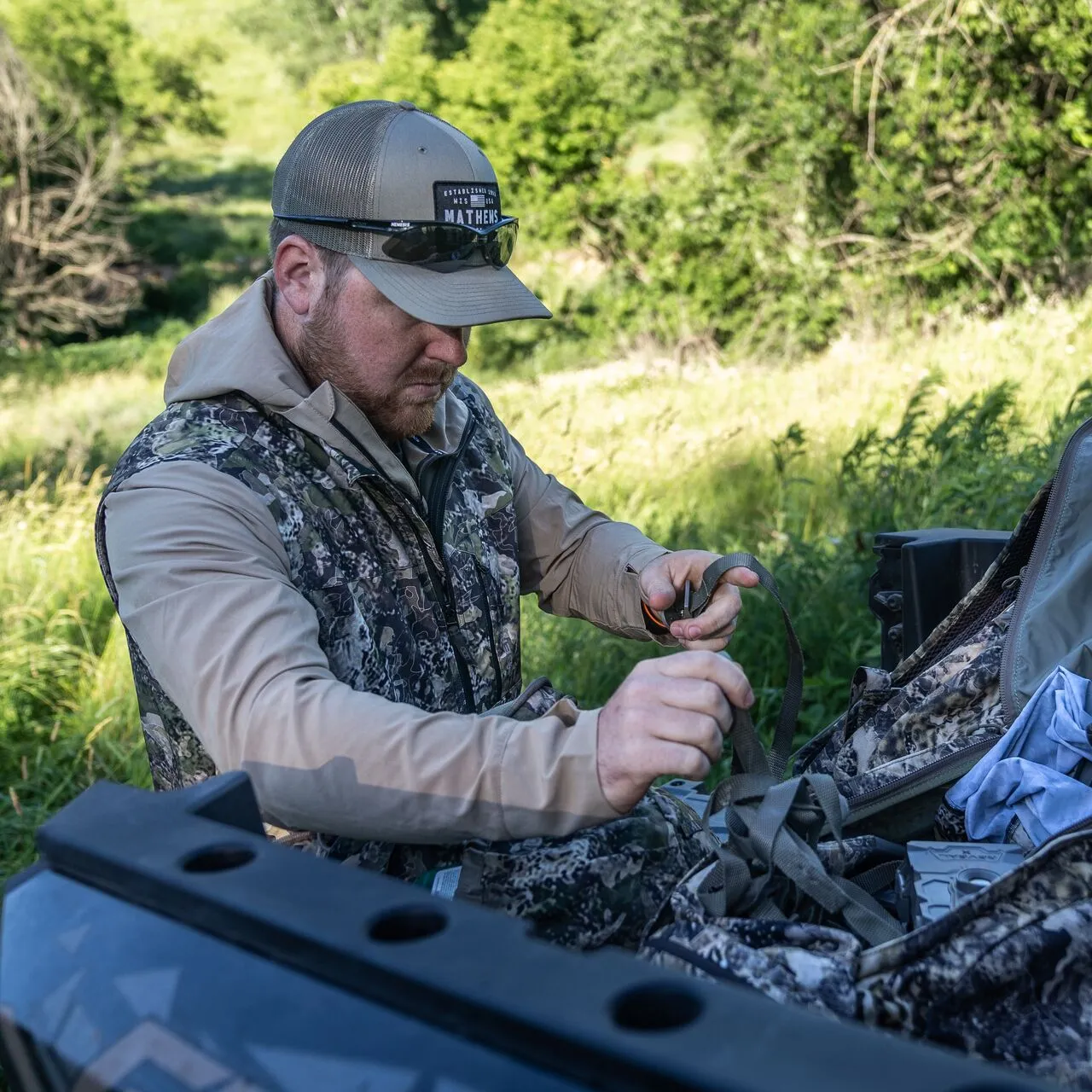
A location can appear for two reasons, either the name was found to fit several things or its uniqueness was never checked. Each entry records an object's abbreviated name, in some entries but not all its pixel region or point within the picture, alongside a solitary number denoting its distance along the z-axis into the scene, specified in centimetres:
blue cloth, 184
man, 173
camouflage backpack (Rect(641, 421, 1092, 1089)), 137
